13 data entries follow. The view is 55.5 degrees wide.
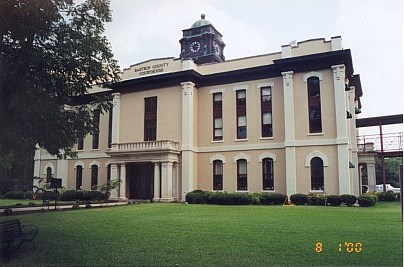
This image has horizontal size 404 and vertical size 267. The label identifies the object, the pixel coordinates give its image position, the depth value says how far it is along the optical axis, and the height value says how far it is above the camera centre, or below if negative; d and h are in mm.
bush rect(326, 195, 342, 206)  14870 -896
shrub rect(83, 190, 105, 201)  17953 -828
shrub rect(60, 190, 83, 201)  18016 -859
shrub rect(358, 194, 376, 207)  13156 -833
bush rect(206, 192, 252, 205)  16016 -908
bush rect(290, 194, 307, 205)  15930 -910
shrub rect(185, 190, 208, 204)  17125 -898
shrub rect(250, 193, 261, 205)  16094 -937
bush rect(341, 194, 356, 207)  14620 -846
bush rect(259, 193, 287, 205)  16406 -897
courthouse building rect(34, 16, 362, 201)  16969 +2328
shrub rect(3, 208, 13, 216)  10234 -924
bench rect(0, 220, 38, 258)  5590 -860
